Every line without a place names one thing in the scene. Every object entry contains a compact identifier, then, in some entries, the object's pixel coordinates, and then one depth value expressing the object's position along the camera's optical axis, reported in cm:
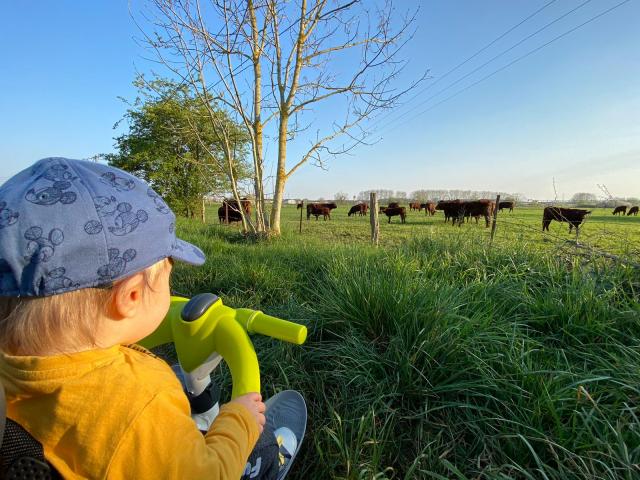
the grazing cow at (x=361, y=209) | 3431
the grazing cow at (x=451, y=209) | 2520
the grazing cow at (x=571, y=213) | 1867
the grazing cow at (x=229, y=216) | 1927
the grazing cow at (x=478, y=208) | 2250
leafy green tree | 1577
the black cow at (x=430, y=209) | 3424
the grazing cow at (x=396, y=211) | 2552
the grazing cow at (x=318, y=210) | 2923
